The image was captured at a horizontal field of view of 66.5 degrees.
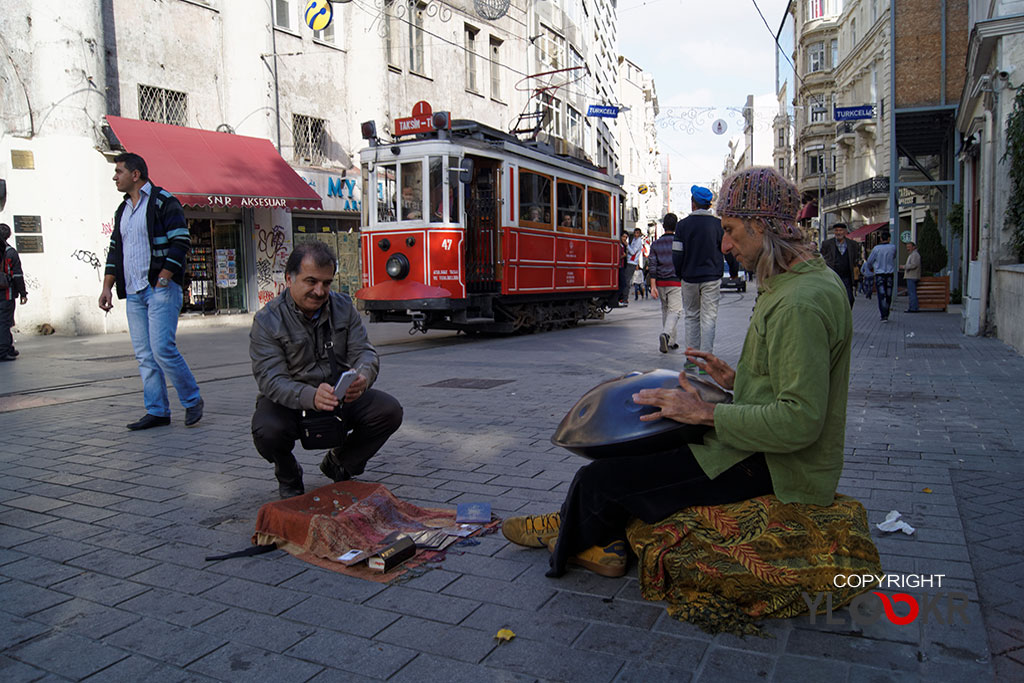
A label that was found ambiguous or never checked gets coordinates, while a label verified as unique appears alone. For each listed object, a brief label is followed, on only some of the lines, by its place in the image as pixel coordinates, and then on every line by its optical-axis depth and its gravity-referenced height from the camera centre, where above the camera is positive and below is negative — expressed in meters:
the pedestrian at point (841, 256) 12.47 +0.15
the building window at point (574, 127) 36.16 +6.85
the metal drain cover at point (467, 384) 8.07 -1.17
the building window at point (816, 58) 59.12 +15.81
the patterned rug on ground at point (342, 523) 3.31 -1.11
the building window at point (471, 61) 26.53 +7.22
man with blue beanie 8.87 +0.05
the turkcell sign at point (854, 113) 21.06 +4.13
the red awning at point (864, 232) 43.16 +1.86
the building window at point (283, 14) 19.23 +6.49
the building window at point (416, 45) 23.44 +6.88
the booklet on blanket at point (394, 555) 3.14 -1.14
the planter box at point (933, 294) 18.61 -0.74
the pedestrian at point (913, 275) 18.47 -0.27
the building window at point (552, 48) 31.72 +9.29
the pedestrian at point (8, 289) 11.34 -0.11
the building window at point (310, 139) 19.78 +3.52
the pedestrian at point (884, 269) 15.90 -0.11
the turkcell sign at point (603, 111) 24.97 +5.11
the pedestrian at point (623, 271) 18.91 -0.04
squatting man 3.78 -0.46
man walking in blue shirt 5.79 +0.09
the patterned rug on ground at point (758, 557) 2.56 -0.97
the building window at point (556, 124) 32.85 +6.39
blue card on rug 3.68 -1.14
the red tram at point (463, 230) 12.46 +0.73
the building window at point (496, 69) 28.31 +7.43
